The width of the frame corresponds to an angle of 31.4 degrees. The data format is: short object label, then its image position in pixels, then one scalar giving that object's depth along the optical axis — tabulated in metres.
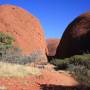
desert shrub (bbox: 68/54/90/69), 11.54
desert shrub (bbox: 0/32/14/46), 12.36
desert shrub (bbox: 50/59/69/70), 12.00
